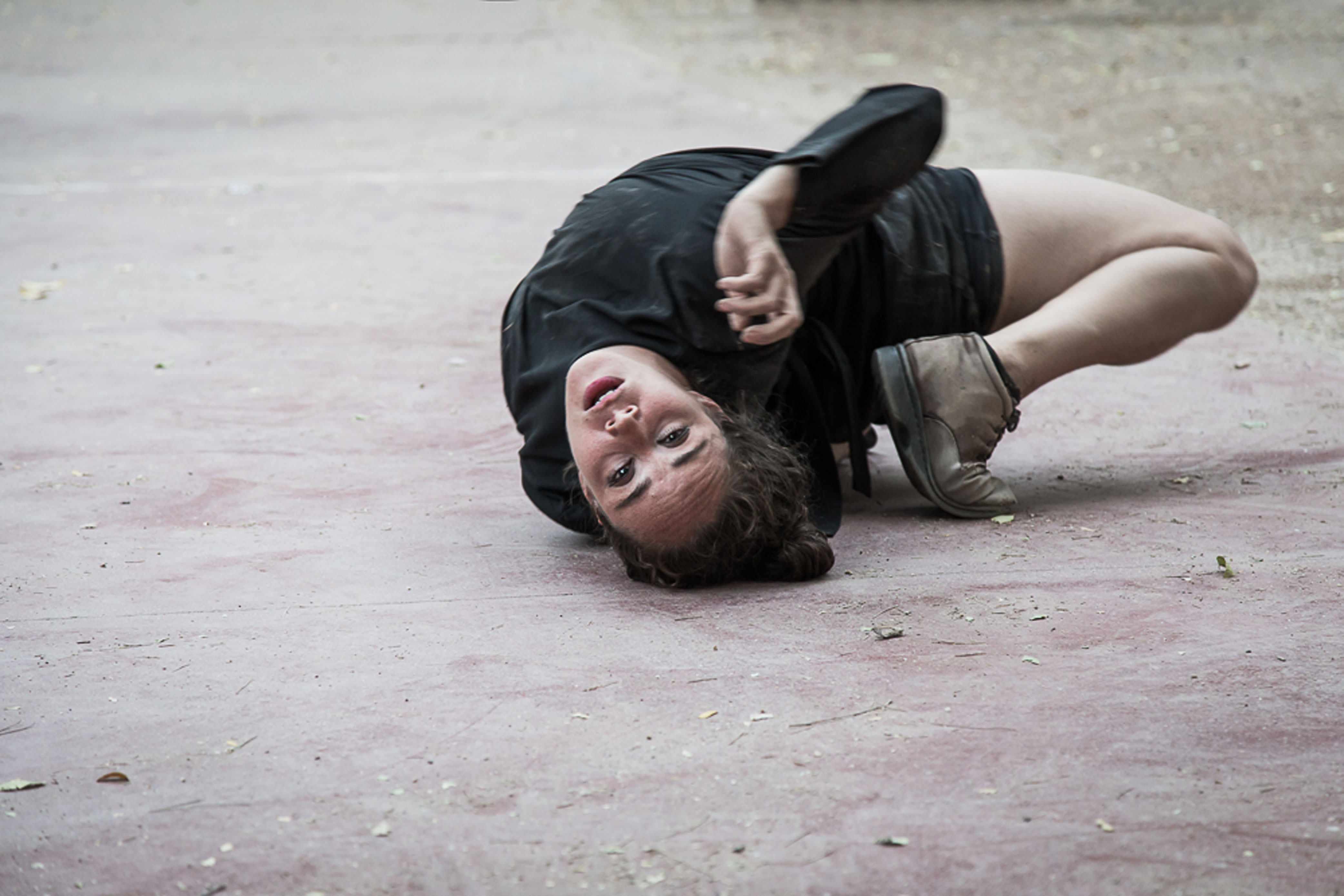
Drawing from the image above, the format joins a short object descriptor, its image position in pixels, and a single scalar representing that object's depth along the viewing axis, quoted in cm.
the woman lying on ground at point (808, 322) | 568
